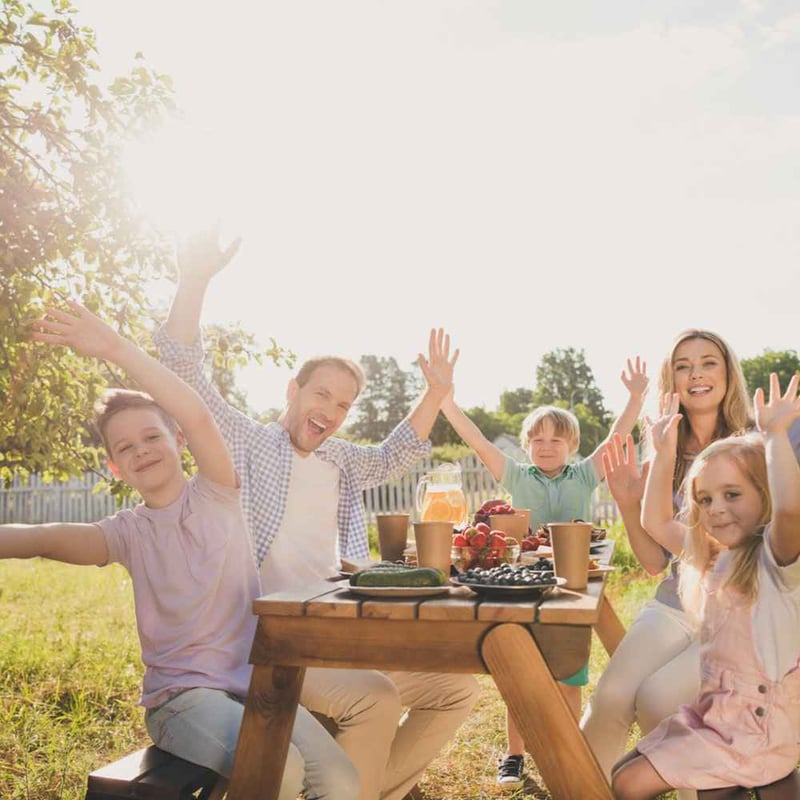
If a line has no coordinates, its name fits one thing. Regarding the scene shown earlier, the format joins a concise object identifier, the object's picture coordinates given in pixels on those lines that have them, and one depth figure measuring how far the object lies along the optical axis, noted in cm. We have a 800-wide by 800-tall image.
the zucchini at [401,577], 207
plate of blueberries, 199
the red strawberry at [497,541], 254
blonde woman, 270
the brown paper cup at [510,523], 290
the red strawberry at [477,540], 255
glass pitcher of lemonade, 309
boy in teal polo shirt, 418
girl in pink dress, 216
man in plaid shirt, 256
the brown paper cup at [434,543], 236
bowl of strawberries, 254
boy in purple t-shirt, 216
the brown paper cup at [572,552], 221
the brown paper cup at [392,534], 278
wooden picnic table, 190
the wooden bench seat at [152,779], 200
